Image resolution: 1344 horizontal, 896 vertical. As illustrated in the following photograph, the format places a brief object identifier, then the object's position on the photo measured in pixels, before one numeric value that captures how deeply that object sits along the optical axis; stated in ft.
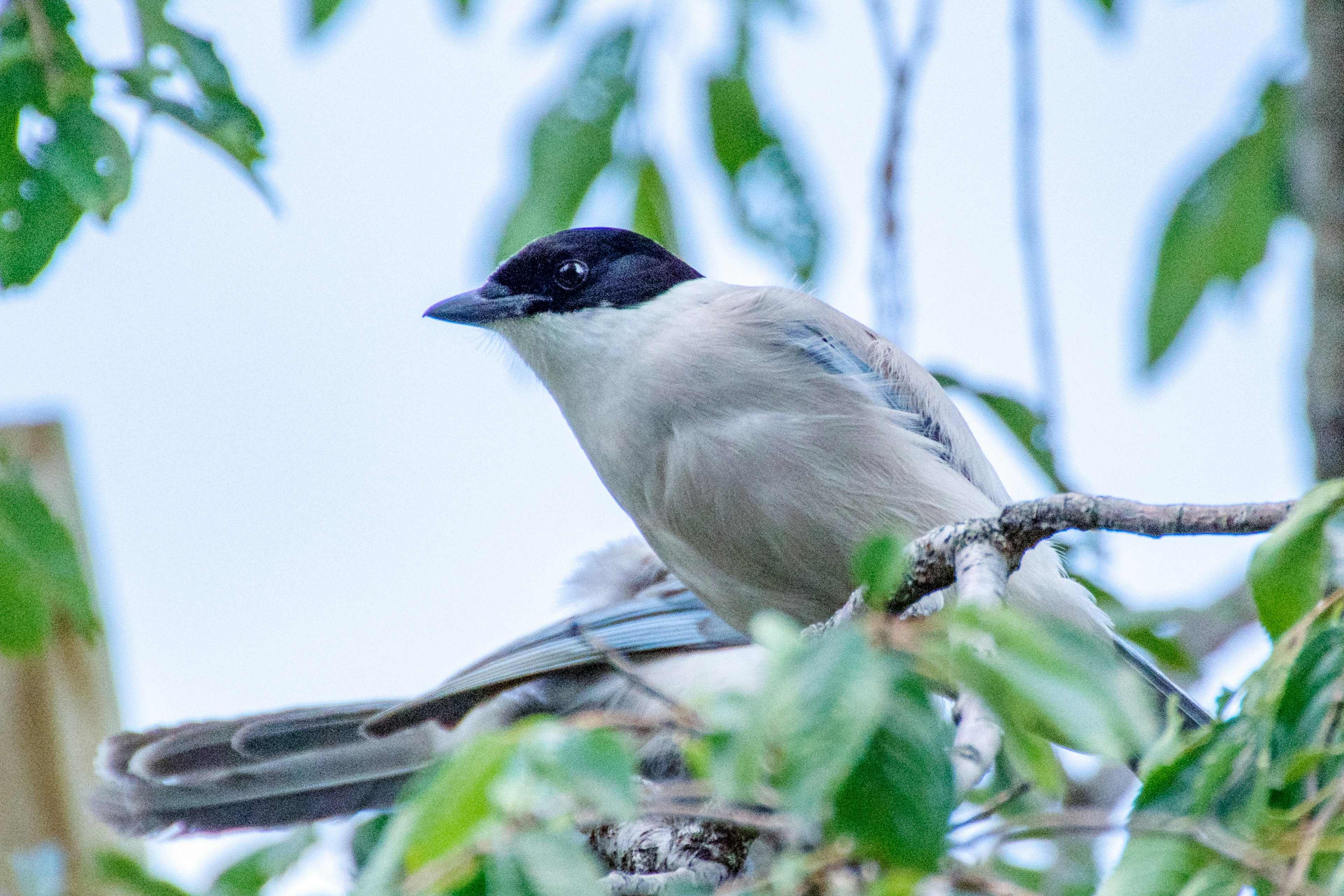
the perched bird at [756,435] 19.49
